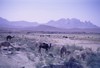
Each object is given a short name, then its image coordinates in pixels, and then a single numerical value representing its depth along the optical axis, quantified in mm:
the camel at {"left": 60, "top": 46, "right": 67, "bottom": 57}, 25769
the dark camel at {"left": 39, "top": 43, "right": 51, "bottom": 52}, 29294
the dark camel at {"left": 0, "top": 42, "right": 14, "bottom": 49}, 29784
